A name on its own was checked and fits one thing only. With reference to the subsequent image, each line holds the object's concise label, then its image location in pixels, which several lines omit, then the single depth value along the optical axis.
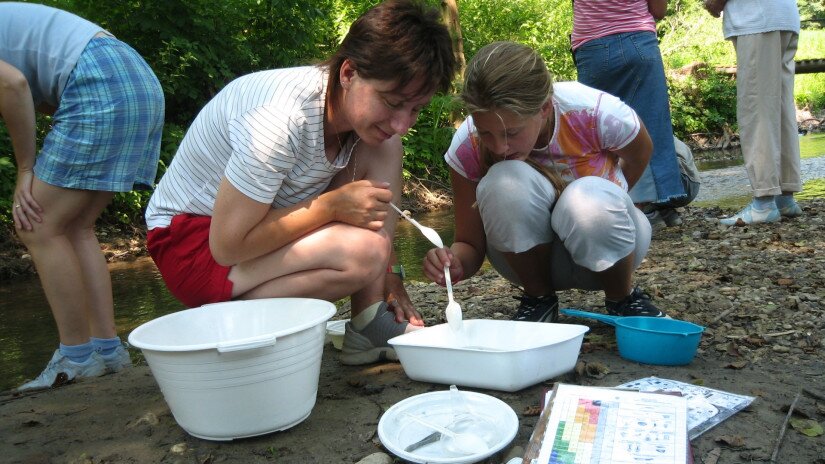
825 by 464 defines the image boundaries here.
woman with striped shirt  1.75
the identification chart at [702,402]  1.47
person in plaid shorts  2.06
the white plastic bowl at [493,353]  1.66
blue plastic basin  1.84
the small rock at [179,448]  1.54
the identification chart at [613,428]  1.28
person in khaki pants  3.57
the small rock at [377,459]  1.43
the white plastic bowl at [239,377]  1.44
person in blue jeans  3.42
